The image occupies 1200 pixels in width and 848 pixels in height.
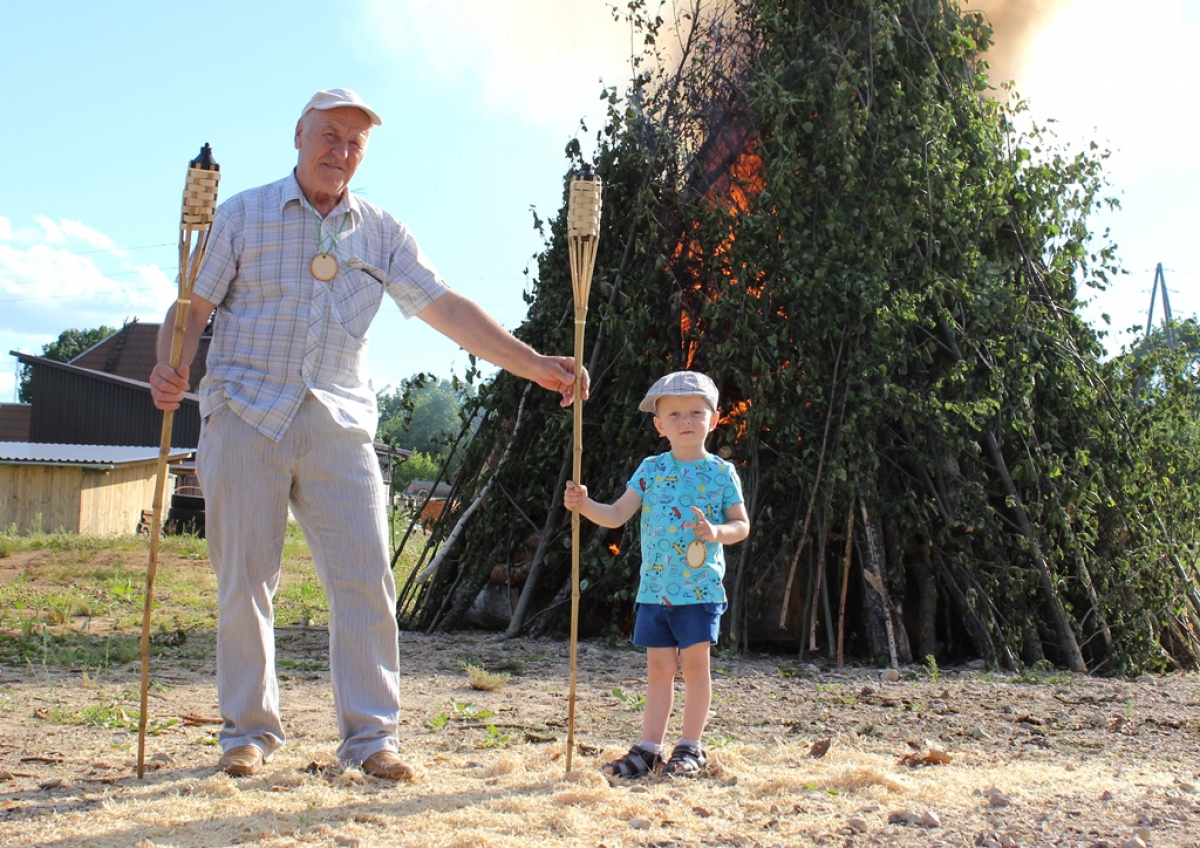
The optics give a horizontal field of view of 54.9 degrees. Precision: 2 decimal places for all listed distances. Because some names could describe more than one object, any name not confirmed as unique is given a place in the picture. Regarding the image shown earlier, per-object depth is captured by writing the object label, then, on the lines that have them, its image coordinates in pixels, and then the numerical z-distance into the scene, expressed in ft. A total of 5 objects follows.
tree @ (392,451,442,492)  151.33
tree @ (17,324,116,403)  198.80
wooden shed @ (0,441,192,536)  72.90
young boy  12.40
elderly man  11.62
